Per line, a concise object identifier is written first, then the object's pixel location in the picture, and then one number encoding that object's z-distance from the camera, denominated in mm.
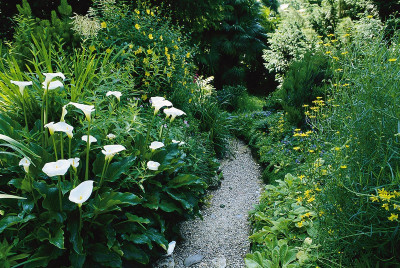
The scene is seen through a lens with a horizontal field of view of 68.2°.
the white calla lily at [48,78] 1931
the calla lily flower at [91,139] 2006
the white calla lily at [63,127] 1739
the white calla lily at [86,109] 1799
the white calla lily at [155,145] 2330
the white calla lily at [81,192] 1523
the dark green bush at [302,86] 4750
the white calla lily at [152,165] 2201
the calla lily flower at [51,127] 1800
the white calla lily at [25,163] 1769
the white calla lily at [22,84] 1983
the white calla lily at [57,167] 1522
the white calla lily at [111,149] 1807
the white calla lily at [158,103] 2334
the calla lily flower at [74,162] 1712
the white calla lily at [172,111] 2471
